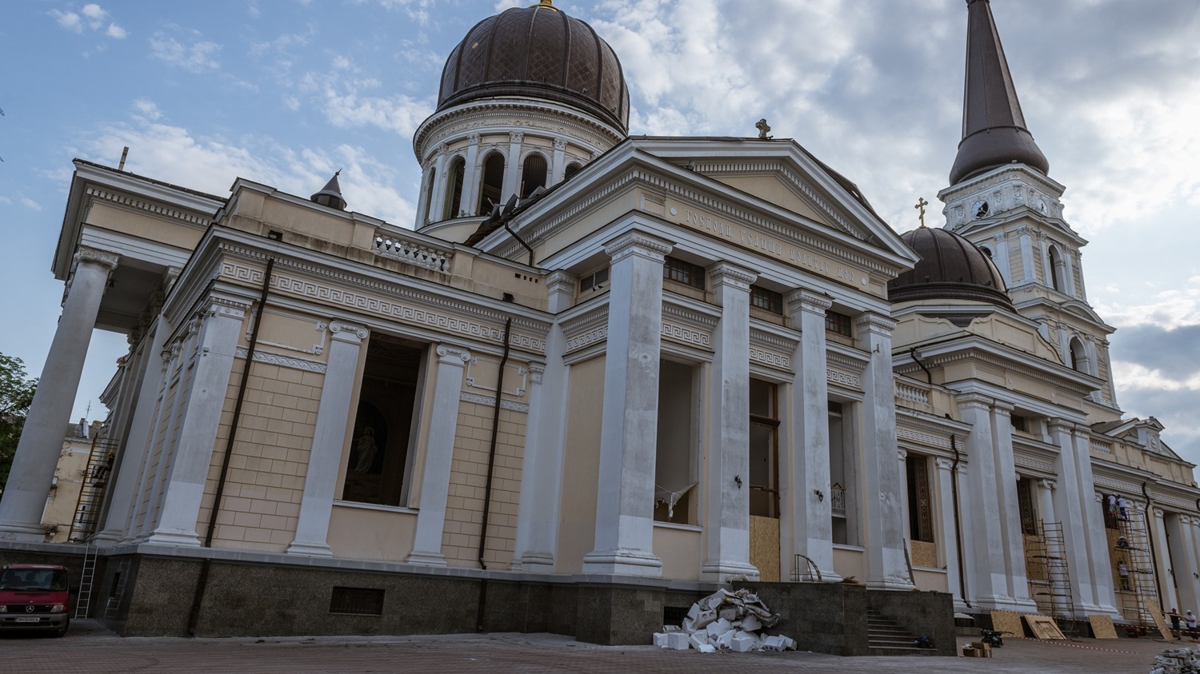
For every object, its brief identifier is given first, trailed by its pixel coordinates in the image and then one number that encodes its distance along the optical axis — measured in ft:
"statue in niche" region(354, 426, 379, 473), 72.49
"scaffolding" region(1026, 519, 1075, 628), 86.48
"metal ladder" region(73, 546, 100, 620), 53.36
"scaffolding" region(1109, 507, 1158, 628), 101.35
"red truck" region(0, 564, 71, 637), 40.91
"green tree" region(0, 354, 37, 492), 101.24
